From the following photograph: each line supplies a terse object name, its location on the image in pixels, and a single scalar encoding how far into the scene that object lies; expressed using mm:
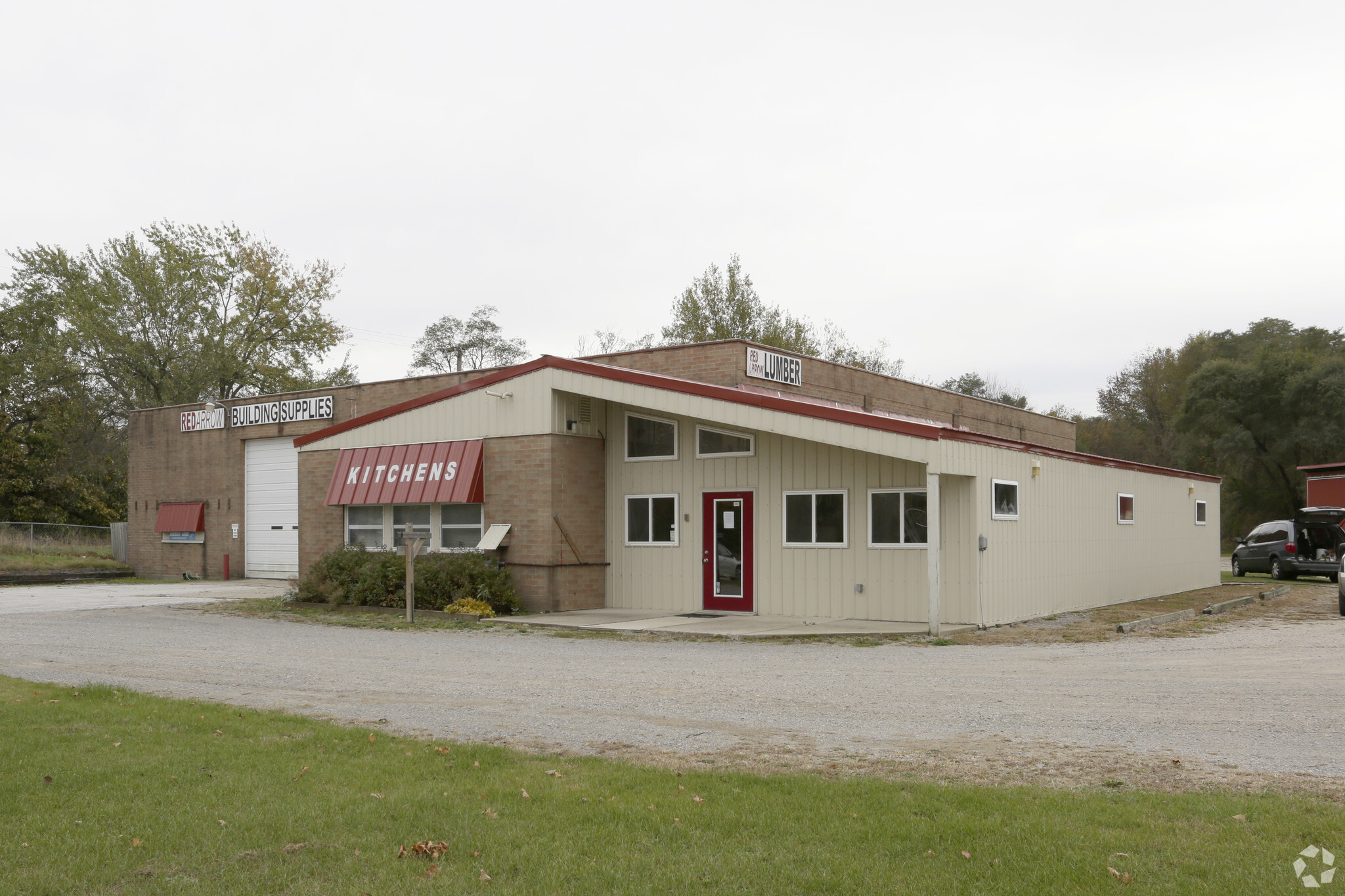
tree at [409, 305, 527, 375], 73062
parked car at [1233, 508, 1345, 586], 29562
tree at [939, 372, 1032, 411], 74375
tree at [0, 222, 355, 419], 49281
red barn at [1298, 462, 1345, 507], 34062
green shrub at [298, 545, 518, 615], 20406
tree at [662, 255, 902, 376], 53688
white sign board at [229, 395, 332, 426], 32781
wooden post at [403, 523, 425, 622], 19469
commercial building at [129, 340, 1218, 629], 17578
